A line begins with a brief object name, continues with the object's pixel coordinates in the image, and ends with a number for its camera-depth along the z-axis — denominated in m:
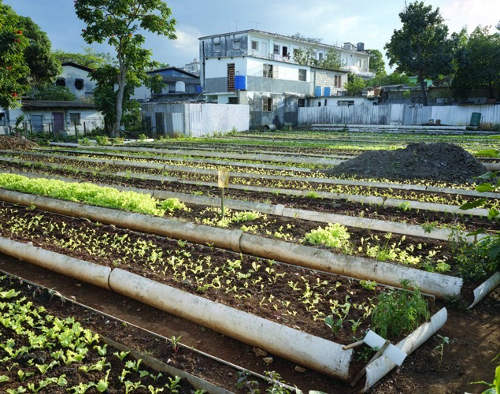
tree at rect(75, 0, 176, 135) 21.58
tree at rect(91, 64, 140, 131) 23.05
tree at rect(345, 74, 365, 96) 39.19
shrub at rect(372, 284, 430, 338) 3.57
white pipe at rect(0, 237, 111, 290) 4.72
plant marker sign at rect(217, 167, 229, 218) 6.15
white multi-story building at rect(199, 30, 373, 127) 32.94
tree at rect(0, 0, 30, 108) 18.28
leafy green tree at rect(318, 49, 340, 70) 47.75
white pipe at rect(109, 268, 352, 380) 3.21
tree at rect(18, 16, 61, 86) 30.19
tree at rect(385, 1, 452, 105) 29.88
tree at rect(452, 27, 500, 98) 27.23
